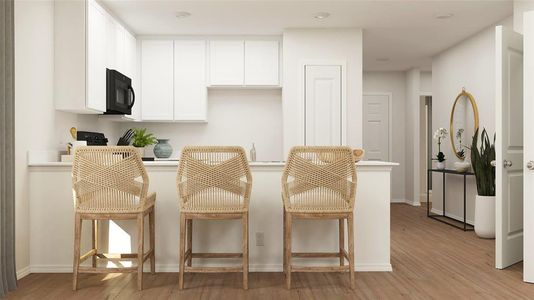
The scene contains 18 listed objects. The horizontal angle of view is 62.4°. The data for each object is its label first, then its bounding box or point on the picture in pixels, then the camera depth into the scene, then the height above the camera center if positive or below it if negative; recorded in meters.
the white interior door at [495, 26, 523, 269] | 3.47 +0.00
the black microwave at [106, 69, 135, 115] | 4.39 +0.55
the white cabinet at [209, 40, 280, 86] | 5.56 +1.06
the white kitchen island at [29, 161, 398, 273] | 3.46 -0.64
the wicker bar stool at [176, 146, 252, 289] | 2.92 -0.28
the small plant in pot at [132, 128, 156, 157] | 5.09 +0.07
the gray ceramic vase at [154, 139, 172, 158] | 5.51 -0.04
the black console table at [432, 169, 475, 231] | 5.42 -1.00
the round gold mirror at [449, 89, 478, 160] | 5.61 +0.31
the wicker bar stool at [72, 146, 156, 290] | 2.94 -0.30
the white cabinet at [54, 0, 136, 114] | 3.88 +0.80
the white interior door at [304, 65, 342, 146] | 5.32 +0.48
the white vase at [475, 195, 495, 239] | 4.74 -0.77
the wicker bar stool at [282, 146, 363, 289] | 2.93 -0.29
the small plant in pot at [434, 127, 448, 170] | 6.00 -0.10
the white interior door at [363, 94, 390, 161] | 8.12 +0.37
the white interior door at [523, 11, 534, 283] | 3.19 +0.00
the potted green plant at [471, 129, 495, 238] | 4.75 -0.48
